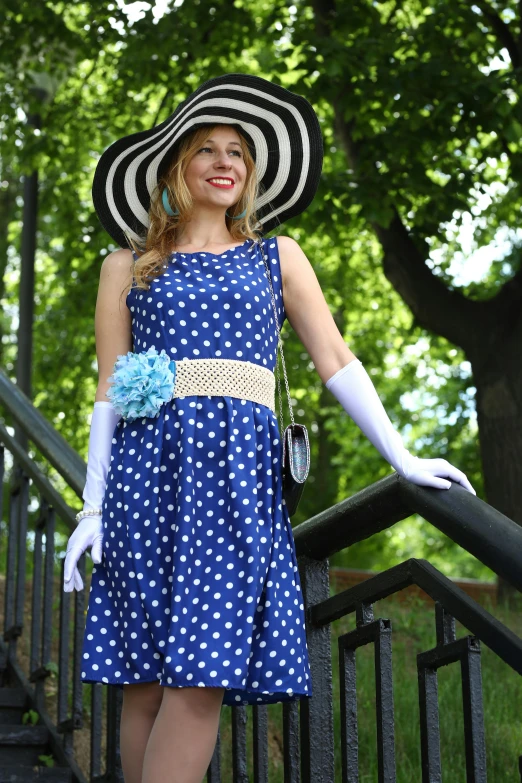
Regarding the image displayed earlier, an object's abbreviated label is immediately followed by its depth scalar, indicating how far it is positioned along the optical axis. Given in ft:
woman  7.55
